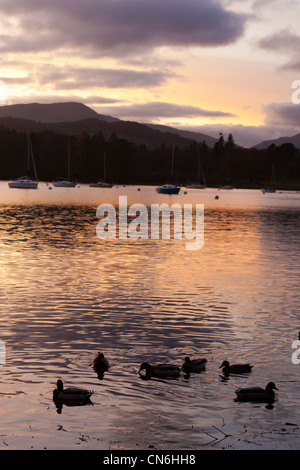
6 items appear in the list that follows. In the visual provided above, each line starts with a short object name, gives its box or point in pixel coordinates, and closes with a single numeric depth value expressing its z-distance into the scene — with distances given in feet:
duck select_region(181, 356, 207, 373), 72.08
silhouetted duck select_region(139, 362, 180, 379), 70.49
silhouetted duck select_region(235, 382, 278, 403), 64.03
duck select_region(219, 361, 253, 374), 72.69
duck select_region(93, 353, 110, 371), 72.02
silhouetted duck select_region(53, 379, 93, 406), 62.18
